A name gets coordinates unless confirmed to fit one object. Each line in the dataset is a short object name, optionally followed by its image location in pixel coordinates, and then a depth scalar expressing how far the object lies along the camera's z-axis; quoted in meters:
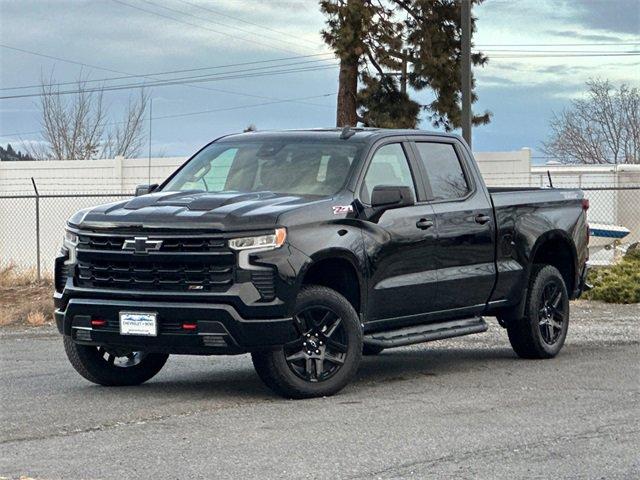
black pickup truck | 8.83
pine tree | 31.73
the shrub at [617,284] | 17.92
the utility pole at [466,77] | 25.14
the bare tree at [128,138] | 58.12
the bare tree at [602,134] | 63.06
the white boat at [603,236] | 28.11
